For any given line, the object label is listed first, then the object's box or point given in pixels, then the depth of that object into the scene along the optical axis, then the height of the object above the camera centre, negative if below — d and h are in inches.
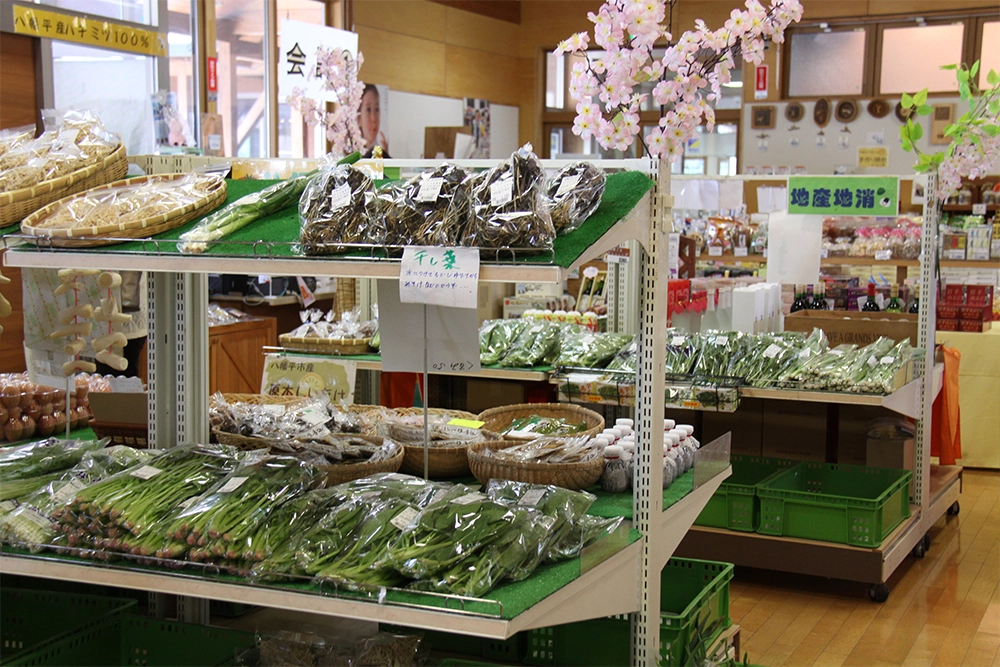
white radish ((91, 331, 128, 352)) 120.5 -10.8
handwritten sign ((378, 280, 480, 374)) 109.9 -9.0
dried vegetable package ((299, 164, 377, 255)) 90.0 +3.2
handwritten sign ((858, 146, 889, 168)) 347.9 +32.6
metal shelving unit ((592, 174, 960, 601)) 177.2 -50.5
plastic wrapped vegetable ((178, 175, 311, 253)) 93.0 +3.5
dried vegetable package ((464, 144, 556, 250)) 83.3 +3.5
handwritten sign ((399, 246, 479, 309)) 82.1 -2.1
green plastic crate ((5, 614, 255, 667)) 110.0 -42.7
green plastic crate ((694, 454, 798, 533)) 183.3 -45.4
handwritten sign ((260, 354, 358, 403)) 202.4 -25.0
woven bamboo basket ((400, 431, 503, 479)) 112.3 -22.6
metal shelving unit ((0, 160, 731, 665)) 81.0 -18.6
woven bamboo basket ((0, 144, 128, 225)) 101.7 +6.2
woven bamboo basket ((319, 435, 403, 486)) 105.0 -22.4
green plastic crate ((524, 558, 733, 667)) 109.2 -41.2
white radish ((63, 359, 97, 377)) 117.6 -13.4
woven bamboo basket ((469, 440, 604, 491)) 102.9 -22.0
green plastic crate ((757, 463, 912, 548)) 176.4 -44.3
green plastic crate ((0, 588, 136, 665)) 118.4 -41.8
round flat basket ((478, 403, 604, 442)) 129.0 -20.6
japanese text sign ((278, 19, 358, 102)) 316.2 +58.4
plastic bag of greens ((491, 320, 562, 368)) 199.8 -18.5
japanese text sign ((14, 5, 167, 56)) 249.8 +55.3
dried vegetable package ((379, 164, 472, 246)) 86.8 +3.4
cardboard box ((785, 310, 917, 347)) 219.8 -15.6
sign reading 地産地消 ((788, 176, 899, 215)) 202.8 +11.5
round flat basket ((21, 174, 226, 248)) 95.2 +1.7
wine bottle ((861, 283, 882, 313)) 247.6 -12.0
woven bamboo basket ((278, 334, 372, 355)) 208.2 -19.1
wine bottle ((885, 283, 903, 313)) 249.8 -12.2
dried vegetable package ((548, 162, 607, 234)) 88.3 +4.9
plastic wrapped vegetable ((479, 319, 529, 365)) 206.2 -17.6
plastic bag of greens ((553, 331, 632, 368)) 197.6 -18.8
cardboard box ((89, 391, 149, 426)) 120.3 -18.4
